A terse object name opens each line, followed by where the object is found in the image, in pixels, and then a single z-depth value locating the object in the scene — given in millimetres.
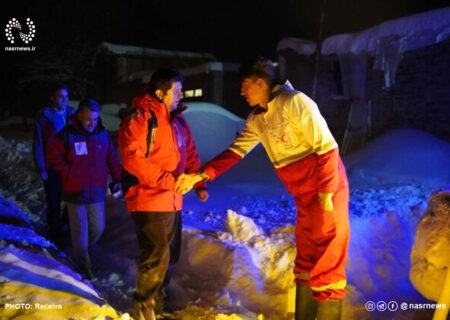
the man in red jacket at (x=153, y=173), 2920
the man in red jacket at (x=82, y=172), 4027
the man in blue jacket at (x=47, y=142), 5172
